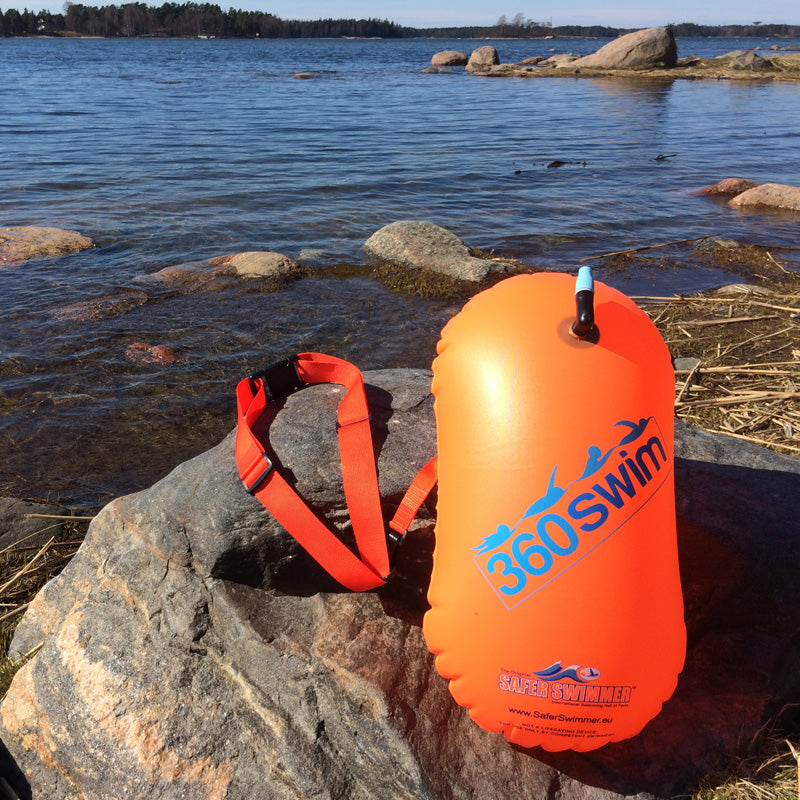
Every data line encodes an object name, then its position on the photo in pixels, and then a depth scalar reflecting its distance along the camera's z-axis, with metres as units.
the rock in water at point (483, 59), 49.66
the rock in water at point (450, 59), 54.96
